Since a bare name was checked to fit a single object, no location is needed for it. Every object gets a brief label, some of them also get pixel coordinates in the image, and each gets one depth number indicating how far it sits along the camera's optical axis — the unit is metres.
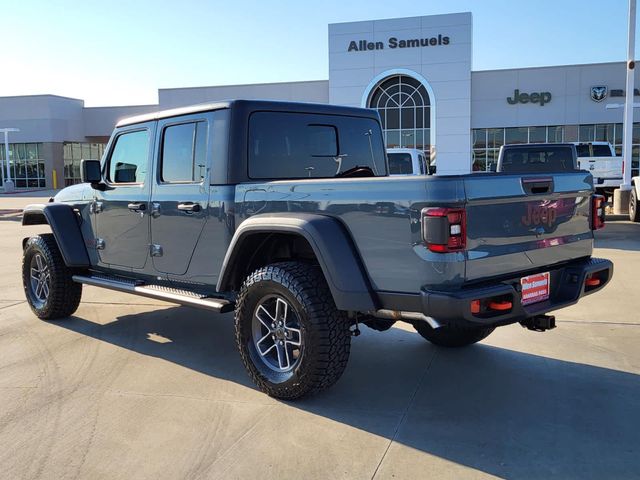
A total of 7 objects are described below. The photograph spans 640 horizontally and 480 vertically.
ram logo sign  31.81
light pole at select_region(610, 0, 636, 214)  16.61
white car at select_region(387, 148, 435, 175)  13.72
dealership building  32.22
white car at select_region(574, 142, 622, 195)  18.15
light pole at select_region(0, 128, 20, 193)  41.14
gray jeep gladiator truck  3.28
